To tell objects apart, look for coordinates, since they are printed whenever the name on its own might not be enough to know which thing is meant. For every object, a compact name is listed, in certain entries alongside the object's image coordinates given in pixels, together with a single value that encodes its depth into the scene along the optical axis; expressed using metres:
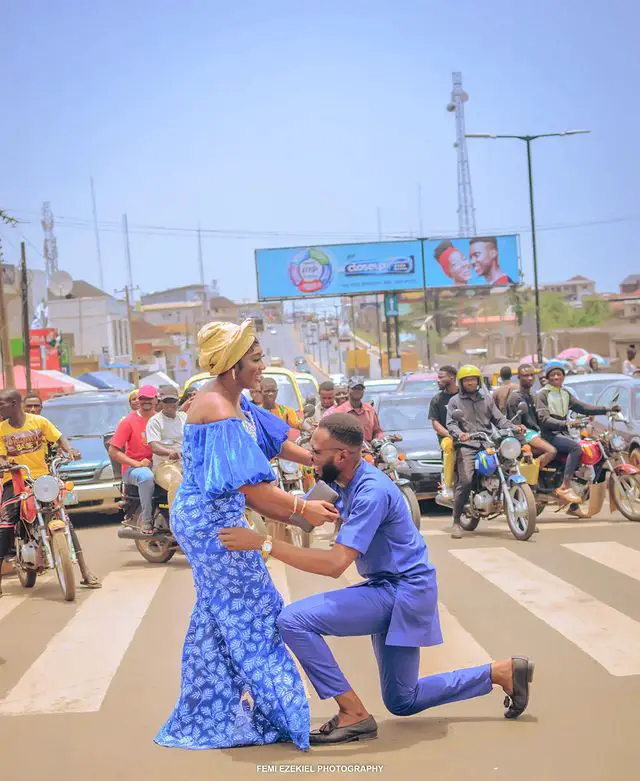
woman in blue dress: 5.10
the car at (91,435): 15.94
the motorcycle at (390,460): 12.71
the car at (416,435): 15.57
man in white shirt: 11.35
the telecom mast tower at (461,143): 134.25
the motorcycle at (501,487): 12.16
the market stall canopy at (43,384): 46.22
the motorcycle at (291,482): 12.09
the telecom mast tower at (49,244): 124.75
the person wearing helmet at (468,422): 12.82
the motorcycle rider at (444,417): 13.43
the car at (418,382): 23.09
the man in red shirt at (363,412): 13.64
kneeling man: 5.18
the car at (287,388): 17.27
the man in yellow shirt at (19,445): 10.19
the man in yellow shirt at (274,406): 12.89
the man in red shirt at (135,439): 12.21
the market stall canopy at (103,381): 59.72
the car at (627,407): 15.88
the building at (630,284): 145.65
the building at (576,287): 172.62
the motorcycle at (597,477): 13.33
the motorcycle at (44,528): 9.83
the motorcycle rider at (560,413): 13.62
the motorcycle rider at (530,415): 13.74
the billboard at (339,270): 64.62
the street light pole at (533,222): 32.93
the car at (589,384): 20.09
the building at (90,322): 98.25
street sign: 69.56
